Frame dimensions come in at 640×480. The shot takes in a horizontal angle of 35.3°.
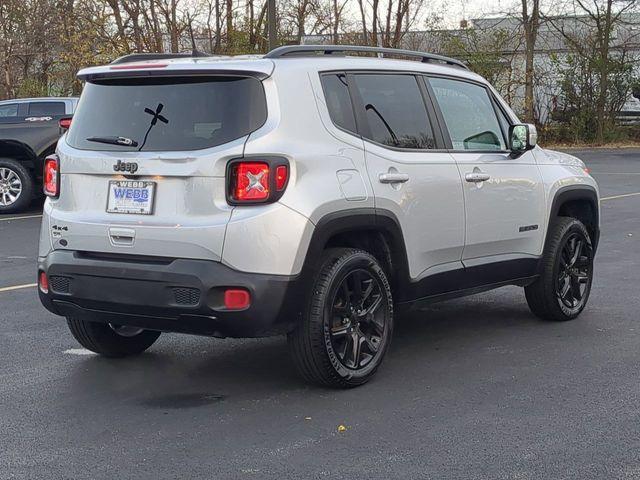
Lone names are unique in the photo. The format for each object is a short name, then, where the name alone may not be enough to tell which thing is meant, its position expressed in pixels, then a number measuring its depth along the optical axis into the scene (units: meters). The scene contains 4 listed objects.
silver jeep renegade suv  4.94
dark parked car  15.27
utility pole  25.17
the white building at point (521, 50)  34.16
